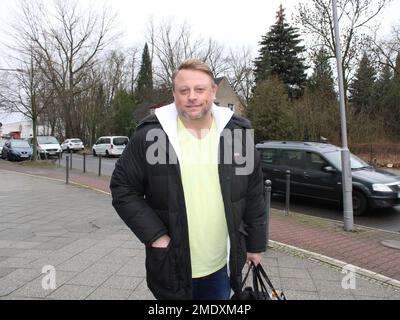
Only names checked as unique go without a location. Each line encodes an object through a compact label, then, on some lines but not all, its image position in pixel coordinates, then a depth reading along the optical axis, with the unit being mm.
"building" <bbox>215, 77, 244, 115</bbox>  55906
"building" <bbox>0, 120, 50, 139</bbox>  69188
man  2283
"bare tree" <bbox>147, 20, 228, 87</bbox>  50344
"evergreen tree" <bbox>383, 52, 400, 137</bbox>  30250
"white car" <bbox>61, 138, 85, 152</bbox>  40625
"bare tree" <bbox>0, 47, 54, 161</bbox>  20391
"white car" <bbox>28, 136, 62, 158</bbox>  28414
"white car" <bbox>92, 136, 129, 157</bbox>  31656
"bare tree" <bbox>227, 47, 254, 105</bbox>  59469
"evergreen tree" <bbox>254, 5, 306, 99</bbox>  39406
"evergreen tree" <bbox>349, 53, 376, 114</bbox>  32594
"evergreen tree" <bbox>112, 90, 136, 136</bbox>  48719
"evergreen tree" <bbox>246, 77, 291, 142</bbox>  26266
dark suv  8953
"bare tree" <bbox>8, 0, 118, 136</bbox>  38481
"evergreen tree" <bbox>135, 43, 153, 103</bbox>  63356
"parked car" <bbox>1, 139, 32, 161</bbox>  25500
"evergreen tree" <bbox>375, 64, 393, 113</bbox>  31750
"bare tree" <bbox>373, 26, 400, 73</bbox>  31516
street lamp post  7371
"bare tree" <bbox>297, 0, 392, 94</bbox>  26984
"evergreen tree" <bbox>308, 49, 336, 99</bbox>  27738
